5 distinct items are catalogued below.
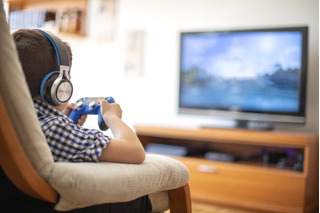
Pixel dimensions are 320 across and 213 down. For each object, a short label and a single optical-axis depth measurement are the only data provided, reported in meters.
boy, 1.00
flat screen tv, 2.83
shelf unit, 3.93
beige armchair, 0.83
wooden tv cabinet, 2.61
